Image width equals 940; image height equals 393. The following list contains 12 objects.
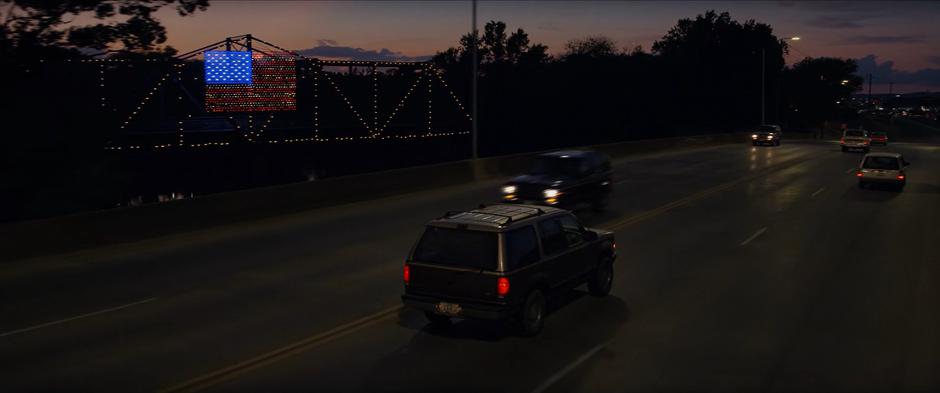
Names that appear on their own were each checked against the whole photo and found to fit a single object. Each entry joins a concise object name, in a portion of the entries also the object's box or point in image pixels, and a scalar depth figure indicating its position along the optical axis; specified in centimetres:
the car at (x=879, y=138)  6278
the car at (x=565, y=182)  2122
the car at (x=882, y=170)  2897
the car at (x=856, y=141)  5266
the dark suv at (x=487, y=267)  1009
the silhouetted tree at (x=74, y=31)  2892
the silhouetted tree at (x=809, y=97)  12850
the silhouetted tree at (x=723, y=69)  12469
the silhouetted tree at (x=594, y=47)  15773
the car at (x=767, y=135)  6066
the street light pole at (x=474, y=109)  3283
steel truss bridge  7481
